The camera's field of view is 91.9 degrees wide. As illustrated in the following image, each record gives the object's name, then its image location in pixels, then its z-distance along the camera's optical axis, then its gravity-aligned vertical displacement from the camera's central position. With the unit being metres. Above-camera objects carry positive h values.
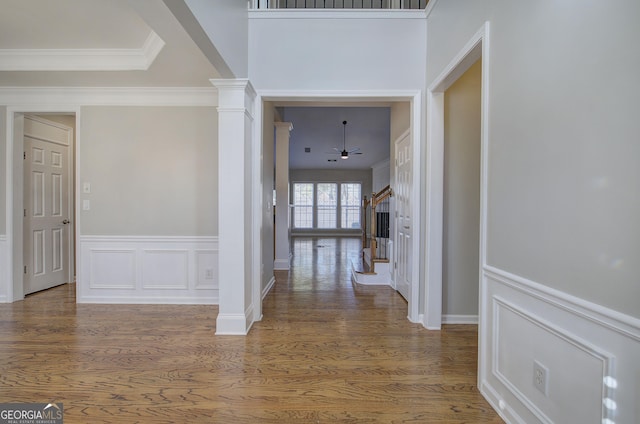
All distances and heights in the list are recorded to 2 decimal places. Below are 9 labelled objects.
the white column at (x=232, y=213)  2.79 -0.06
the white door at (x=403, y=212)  3.72 -0.05
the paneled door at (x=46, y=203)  3.96 +0.03
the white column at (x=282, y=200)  5.70 +0.14
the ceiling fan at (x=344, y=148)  7.20 +1.77
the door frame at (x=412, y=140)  3.04 +0.68
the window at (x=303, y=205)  12.53 +0.10
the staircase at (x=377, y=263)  4.66 -0.88
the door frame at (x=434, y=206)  2.93 +0.03
